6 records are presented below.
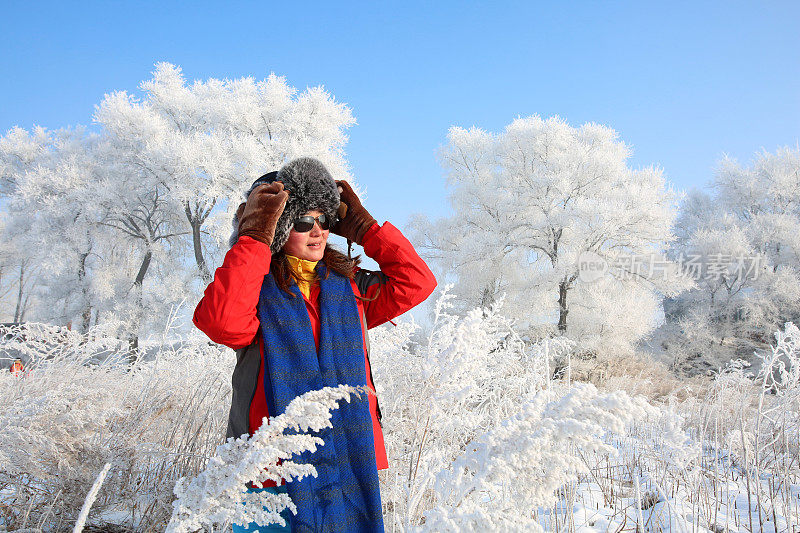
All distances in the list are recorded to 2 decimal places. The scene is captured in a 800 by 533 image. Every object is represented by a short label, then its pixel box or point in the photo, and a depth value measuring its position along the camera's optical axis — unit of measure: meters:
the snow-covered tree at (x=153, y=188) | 16.67
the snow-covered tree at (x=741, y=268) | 19.67
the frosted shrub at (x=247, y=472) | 0.98
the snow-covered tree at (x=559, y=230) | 16.58
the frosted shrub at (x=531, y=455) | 1.01
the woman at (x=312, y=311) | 1.49
